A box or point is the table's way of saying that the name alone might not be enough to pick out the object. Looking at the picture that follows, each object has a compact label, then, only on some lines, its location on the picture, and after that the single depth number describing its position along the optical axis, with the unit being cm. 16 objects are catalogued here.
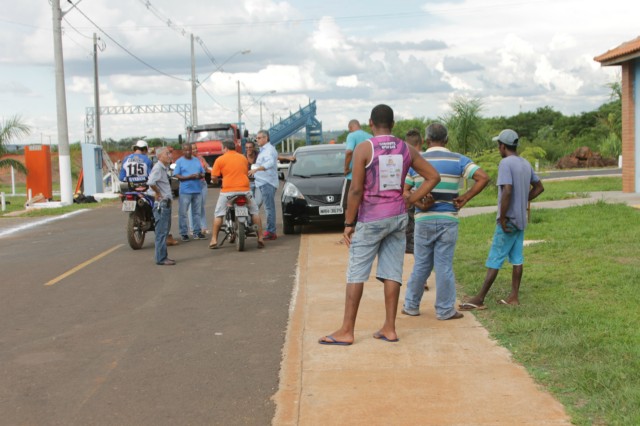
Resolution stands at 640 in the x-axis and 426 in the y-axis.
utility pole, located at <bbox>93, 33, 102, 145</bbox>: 4009
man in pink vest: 624
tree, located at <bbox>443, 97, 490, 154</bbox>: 2241
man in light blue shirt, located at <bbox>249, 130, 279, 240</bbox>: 1356
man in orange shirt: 1256
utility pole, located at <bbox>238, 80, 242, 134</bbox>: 7527
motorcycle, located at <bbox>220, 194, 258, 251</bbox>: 1255
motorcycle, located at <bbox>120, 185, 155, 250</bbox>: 1288
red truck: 3502
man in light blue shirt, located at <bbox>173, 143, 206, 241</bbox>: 1385
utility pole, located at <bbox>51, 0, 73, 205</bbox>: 2547
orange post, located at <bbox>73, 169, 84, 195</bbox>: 2993
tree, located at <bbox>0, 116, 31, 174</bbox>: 2602
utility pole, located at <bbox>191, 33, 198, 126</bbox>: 4591
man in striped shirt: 704
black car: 1406
